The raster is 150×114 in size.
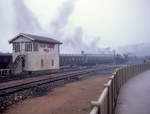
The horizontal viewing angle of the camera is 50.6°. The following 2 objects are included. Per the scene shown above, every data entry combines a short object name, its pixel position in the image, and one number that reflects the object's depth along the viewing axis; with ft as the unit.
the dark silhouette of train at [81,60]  80.32
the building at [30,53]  79.41
